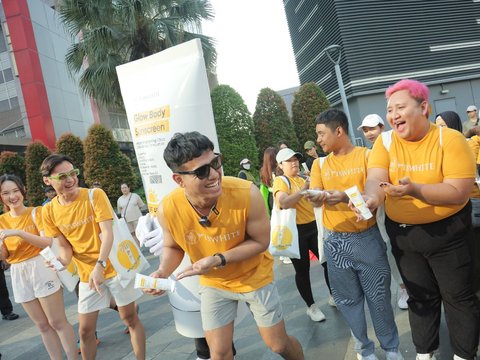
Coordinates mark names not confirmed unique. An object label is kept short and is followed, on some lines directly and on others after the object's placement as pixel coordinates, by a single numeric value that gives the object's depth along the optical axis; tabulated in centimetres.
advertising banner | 326
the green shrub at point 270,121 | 1634
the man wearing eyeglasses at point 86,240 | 310
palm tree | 1382
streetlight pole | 1396
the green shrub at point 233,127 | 1509
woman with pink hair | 219
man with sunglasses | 215
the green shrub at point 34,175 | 1383
